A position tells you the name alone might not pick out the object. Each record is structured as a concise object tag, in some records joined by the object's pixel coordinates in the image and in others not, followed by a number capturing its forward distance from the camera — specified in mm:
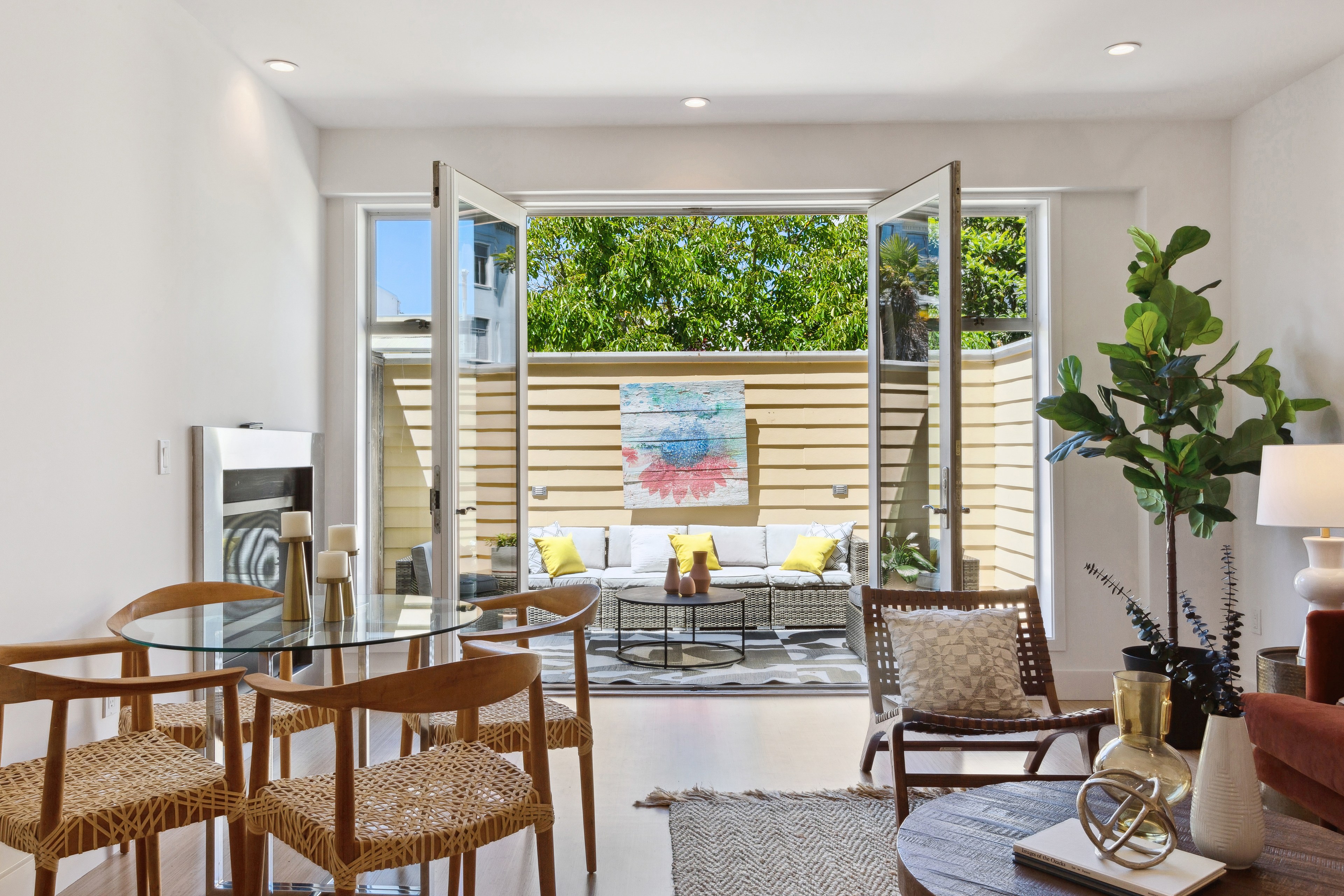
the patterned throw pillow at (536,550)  6820
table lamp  3229
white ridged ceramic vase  1629
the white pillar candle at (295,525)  2424
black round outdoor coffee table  5352
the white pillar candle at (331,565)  2391
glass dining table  2072
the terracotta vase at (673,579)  5555
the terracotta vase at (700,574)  5586
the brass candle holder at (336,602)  2381
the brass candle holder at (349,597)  2441
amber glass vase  1789
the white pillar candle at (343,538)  2543
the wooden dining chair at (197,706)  2449
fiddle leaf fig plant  3711
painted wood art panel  7371
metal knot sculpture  1601
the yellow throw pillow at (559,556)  6555
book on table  1550
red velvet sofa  2445
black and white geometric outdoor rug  4934
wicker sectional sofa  6238
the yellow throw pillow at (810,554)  6555
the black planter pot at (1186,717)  3670
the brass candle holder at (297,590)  2377
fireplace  3227
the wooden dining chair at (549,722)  2441
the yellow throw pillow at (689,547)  6660
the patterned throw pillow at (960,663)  2939
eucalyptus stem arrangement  1668
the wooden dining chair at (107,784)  1775
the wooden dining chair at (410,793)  1721
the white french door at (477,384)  3797
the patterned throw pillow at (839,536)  6699
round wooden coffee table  1595
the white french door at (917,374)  3830
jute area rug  2518
